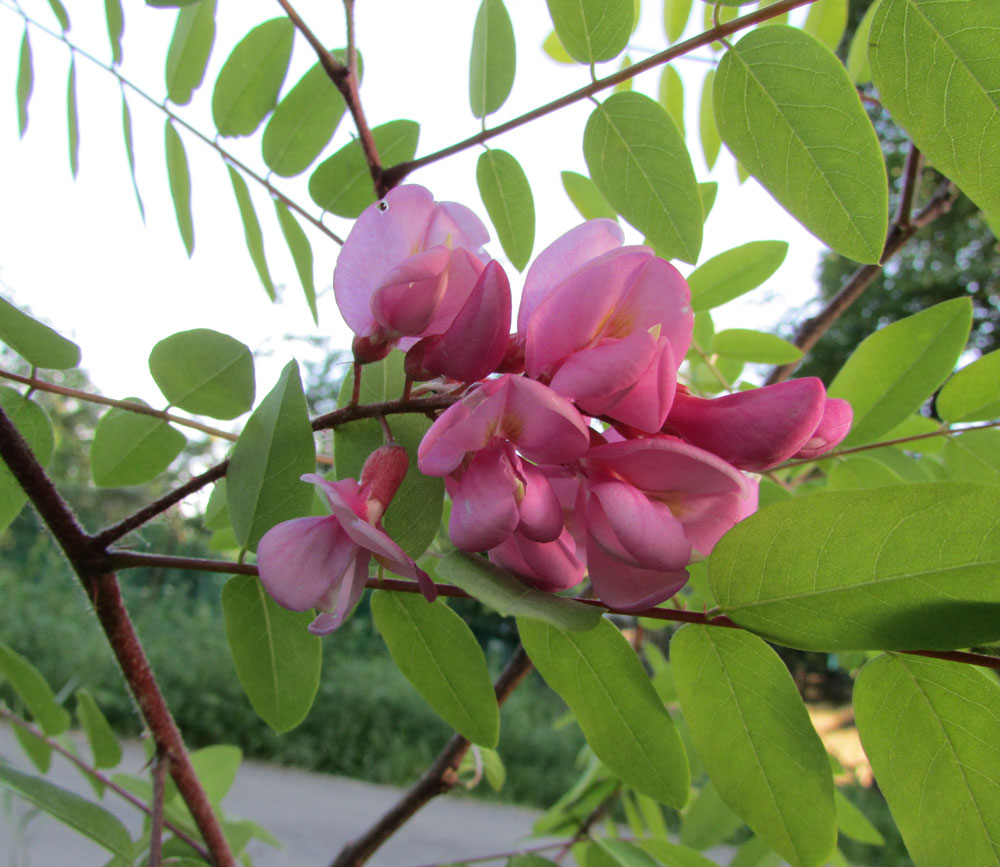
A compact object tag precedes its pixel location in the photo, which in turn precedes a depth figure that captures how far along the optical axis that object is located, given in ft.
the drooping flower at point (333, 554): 0.33
